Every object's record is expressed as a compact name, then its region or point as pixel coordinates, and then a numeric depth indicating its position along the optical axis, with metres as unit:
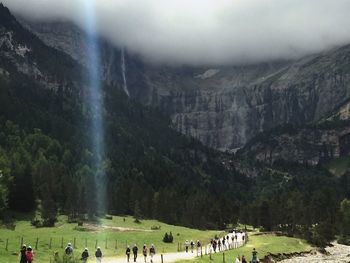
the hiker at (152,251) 78.22
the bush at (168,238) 115.12
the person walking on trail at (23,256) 54.34
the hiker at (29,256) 54.41
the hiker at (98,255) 68.19
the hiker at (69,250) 66.37
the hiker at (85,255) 66.75
